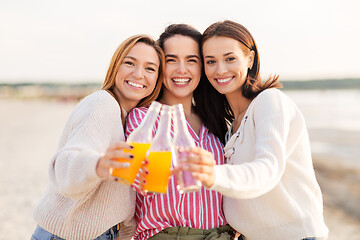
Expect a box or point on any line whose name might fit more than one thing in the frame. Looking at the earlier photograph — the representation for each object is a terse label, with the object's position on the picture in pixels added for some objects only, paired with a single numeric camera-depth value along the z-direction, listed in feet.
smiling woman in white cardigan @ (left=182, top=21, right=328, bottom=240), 6.23
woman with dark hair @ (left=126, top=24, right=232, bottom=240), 8.47
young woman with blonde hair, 6.61
